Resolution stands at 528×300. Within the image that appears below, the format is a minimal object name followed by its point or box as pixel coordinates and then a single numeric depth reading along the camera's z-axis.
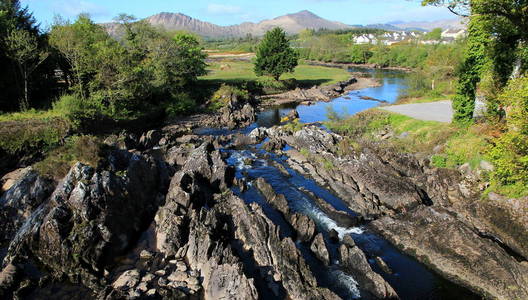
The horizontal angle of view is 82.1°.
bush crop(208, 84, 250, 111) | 70.06
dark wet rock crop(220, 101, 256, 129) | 58.78
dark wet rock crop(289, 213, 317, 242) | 23.80
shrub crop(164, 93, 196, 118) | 63.75
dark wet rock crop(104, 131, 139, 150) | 41.64
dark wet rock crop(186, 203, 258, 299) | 17.34
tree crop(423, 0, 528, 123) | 26.55
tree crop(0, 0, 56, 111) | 41.69
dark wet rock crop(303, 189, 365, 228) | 26.09
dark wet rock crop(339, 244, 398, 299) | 18.52
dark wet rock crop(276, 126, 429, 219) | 28.30
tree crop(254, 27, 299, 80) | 89.44
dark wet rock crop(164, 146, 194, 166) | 38.38
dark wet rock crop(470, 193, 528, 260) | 22.98
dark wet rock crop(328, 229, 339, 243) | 24.04
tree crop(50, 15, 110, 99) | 46.94
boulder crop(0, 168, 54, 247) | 23.55
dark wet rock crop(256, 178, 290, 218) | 27.30
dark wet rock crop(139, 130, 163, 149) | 45.22
